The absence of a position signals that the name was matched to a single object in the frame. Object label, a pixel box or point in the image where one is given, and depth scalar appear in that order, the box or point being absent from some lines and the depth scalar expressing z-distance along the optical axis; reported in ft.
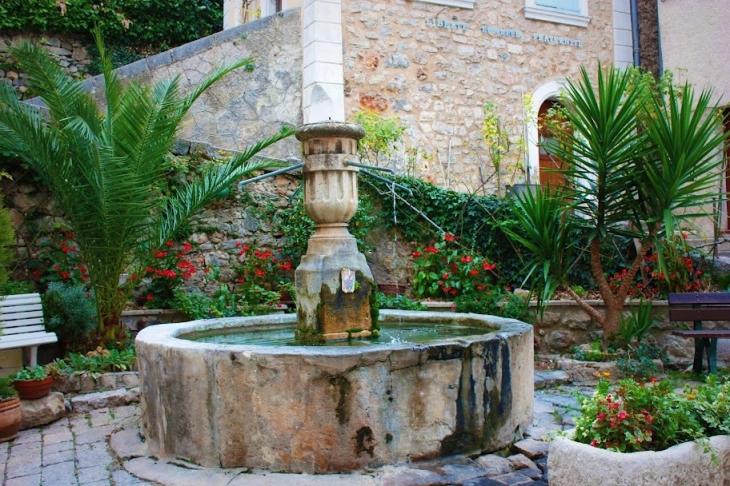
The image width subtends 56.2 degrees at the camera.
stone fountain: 10.90
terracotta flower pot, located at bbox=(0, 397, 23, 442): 14.13
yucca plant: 18.58
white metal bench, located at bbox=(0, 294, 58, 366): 17.51
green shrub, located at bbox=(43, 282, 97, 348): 19.17
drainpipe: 34.63
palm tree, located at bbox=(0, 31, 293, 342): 18.90
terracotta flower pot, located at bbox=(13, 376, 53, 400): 15.51
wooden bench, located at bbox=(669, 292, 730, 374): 19.31
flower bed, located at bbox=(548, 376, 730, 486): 8.82
